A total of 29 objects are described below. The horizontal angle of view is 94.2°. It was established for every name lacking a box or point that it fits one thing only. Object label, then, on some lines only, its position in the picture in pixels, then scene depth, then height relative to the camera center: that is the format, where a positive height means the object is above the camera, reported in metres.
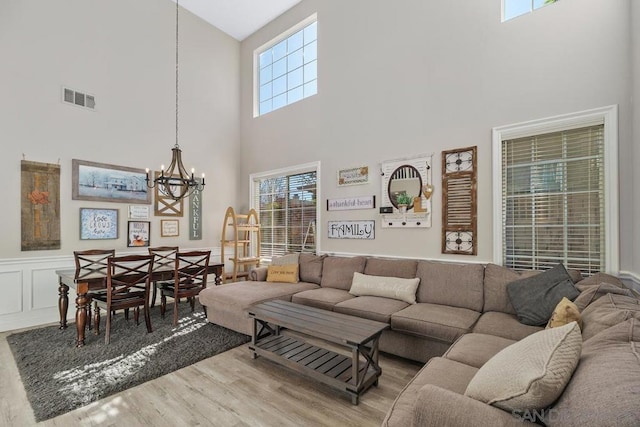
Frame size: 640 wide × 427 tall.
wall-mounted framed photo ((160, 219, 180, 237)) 4.91 -0.25
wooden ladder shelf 5.14 -0.52
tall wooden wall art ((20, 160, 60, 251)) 3.67 +0.09
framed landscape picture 4.10 +0.44
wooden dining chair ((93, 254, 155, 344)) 3.13 -0.89
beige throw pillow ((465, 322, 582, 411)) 0.99 -0.57
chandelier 3.17 +0.37
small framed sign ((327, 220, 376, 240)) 4.08 -0.23
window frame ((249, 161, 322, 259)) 4.67 +0.68
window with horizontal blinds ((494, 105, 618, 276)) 2.62 +0.16
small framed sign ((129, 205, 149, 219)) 4.57 +0.02
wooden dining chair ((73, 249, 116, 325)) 3.24 -0.66
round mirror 3.68 +0.36
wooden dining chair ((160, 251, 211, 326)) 3.64 -0.94
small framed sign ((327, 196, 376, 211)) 4.08 +0.14
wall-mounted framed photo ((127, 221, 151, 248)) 4.53 -0.32
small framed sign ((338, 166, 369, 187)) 4.15 +0.53
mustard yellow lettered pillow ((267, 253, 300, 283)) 4.31 -0.69
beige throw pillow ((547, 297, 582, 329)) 1.87 -0.65
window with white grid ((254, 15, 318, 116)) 5.02 +2.65
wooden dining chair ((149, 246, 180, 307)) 3.99 -0.70
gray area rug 2.22 -1.36
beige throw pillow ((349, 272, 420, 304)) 3.14 -0.82
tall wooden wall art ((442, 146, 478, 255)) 3.26 +0.13
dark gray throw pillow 2.33 -0.66
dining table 3.04 -0.80
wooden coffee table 2.13 -1.15
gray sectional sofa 0.96 -0.80
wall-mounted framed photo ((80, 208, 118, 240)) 4.13 -0.16
